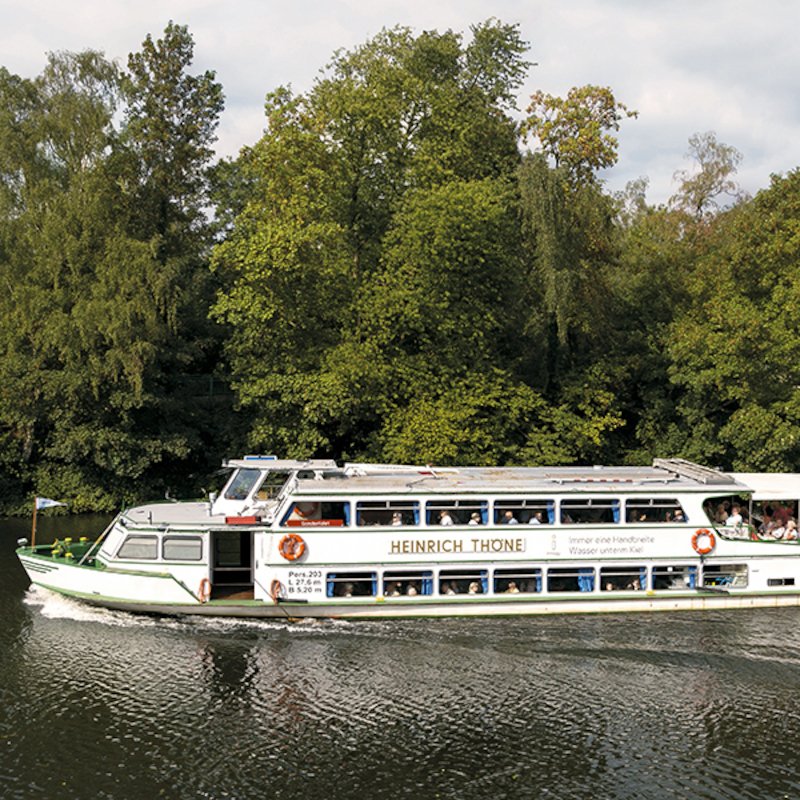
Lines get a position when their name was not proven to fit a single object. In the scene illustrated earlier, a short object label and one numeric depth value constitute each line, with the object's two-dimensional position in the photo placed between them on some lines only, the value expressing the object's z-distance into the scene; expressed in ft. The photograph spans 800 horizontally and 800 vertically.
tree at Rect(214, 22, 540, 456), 161.99
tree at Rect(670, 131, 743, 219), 201.26
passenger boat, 101.14
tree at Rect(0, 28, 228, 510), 162.50
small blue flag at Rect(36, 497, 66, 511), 109.09
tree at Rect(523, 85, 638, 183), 178.40
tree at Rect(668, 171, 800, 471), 151.84
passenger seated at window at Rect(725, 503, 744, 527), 112.57
